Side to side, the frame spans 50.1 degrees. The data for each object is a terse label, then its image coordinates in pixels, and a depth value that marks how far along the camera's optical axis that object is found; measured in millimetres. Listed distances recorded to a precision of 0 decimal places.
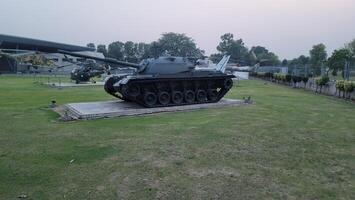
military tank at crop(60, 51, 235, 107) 13320
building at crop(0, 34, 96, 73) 57969
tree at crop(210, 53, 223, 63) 81425
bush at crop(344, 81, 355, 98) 17594
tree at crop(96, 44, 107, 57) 93831
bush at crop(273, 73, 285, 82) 32359
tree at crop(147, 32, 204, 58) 85000
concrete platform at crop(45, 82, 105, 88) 26138
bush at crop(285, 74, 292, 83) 30184
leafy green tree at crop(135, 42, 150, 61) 87725
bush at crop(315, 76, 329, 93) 21781
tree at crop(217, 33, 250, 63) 86000
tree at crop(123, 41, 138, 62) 89050
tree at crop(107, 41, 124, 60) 87875
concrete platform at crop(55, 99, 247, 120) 11344
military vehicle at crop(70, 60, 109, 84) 29641
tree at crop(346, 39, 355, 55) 42006
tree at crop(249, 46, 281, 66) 73250
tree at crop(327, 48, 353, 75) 24234
